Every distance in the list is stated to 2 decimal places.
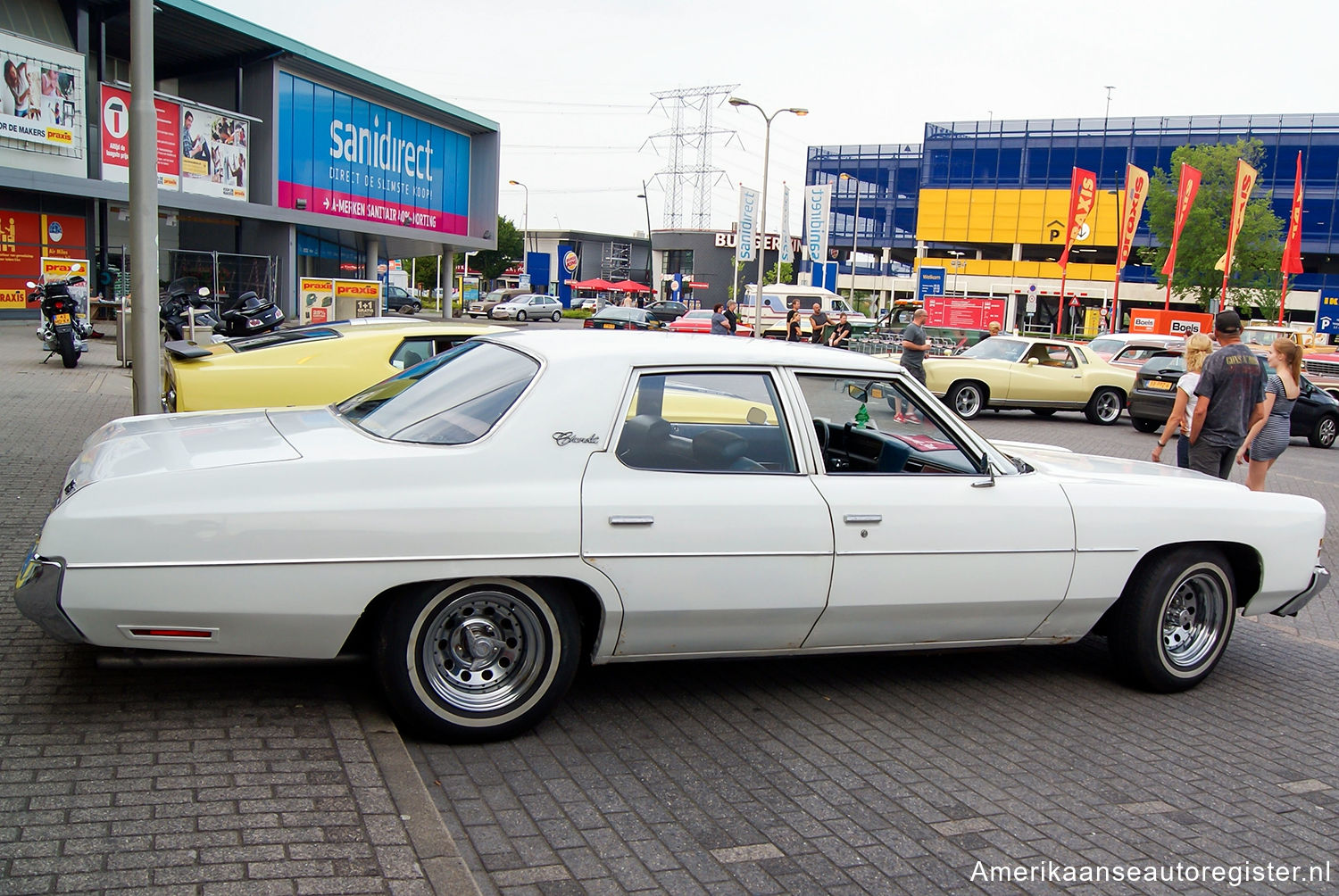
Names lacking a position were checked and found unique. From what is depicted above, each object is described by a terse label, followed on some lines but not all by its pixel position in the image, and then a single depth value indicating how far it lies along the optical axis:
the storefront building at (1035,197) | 68.75
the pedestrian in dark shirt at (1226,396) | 7.61
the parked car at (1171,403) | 17.81
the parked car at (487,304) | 56.66
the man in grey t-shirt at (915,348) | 14.97
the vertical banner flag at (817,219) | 42.38
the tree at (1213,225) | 50.53
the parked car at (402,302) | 51.53
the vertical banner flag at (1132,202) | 37.25
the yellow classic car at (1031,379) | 18.53
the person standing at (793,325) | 22.38
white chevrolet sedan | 3.64
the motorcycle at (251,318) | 14.32
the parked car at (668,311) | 53.60
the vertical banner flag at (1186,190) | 36.66
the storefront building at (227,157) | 27.86
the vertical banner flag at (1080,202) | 37.69
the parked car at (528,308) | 52.94
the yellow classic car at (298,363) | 8.07
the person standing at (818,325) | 23.04
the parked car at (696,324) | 34.12
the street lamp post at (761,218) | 34.14
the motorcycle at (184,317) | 16.92
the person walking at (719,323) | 24.82
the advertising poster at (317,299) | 28.19
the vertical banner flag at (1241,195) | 35.41
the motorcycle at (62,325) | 17.16
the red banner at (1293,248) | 38.22
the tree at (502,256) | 93.07
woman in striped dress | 8.84
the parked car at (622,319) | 37.73
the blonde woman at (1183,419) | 8.06
